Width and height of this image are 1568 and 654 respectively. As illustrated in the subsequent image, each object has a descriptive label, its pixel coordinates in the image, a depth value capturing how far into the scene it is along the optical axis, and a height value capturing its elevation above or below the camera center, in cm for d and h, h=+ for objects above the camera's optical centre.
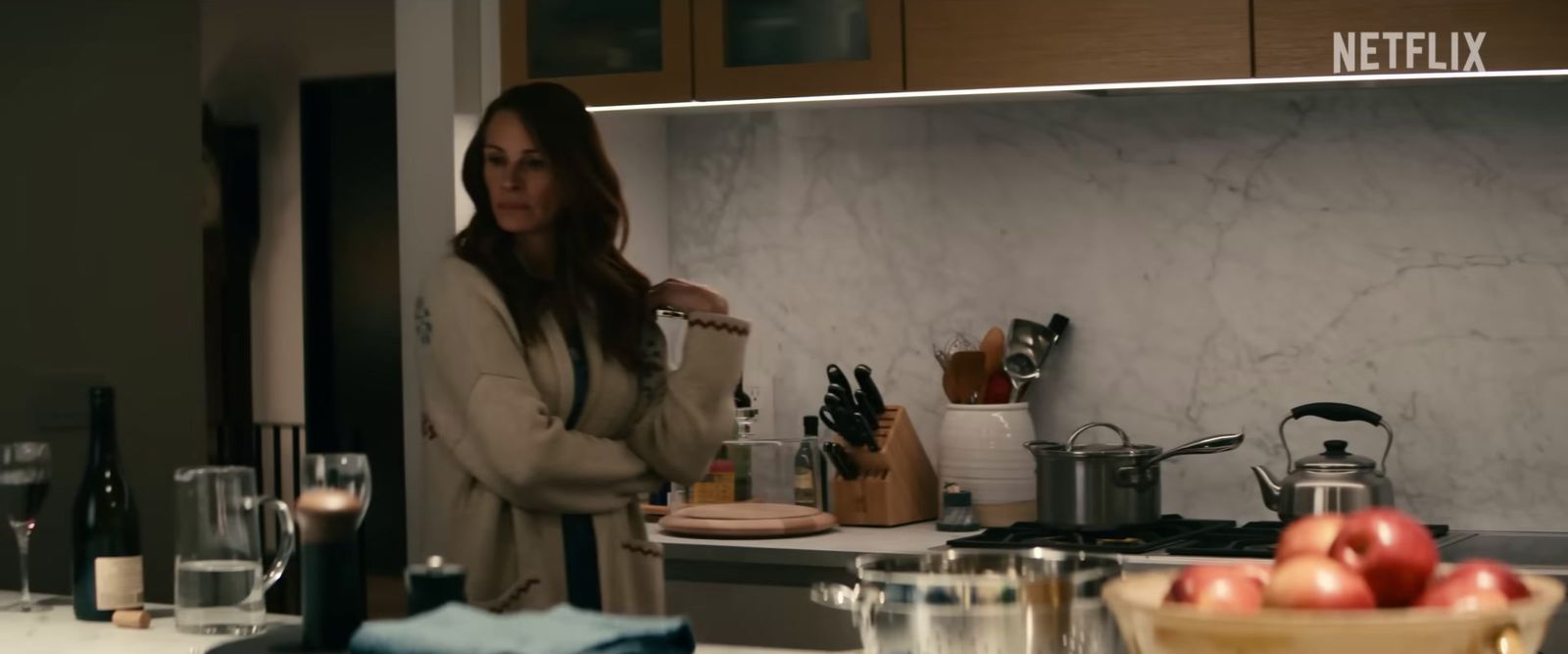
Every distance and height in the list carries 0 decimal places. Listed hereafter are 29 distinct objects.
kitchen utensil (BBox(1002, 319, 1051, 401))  363 -7
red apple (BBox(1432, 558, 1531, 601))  140 -20
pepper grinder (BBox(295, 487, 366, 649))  183 -23
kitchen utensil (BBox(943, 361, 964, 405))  367 -13
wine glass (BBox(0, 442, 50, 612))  234 -18
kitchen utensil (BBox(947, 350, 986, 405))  366 -11
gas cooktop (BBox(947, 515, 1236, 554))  319 -39
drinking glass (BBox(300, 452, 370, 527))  204 -16
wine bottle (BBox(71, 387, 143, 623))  237 -26
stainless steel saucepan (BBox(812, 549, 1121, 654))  157 -25
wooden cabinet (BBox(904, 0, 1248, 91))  315 +48
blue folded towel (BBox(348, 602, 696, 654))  159 -27
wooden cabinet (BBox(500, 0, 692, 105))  350 +54
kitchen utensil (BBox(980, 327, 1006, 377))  366 -6
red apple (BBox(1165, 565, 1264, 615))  141 -21
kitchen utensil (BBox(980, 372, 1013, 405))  364 -14
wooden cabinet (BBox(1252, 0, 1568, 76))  303 +46
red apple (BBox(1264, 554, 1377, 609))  138 -20
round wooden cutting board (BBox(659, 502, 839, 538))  339 -36
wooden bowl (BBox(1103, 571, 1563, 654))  135 -23
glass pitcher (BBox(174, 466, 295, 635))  215 -25
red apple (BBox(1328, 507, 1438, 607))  142 -19
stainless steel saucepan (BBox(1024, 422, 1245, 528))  334 -30
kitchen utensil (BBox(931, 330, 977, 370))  376 -5
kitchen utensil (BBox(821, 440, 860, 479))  360 -27
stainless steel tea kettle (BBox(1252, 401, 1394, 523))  311 -29
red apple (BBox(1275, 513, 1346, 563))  149 -18
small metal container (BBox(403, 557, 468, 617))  180 -25
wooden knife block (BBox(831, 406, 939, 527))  358 -32
